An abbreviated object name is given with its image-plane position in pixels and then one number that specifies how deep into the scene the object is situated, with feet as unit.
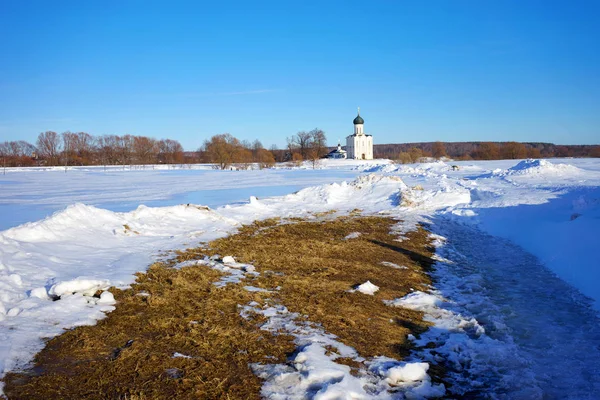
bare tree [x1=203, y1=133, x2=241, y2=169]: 219.20
